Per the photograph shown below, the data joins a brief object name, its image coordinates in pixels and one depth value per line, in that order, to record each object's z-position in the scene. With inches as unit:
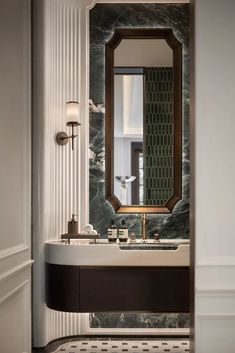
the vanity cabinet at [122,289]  119.1
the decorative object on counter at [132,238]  137.0
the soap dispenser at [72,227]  131.7
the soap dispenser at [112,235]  135.9
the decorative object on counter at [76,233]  128.4
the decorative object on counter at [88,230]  134.1
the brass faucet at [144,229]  140.0
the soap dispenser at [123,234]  135.5
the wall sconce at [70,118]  134.2
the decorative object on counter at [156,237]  139.1
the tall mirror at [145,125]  141.9
